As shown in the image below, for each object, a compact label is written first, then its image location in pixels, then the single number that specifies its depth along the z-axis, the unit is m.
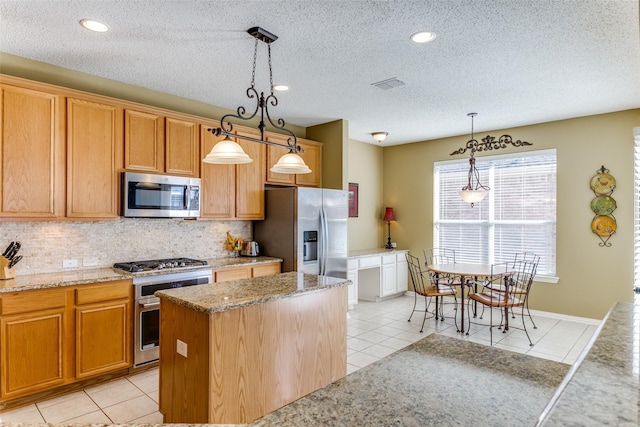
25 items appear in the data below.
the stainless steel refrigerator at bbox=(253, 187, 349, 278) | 4.49
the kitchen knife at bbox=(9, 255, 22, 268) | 2.91
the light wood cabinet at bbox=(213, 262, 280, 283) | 3.91
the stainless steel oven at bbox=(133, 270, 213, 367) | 3.30
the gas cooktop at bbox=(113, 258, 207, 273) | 3.39
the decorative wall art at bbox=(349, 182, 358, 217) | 6.37
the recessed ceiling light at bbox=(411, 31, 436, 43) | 2.68
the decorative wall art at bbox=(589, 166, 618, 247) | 4.63
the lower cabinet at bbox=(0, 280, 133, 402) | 2.70
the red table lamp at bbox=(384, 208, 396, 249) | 6.73
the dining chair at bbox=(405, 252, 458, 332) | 4.73
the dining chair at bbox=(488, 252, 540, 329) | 5.24
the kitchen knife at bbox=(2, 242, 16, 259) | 2.94
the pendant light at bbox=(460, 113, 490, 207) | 4.93
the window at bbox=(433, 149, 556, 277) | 5.23
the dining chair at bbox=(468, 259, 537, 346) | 4.30
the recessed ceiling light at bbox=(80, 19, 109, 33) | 2.56
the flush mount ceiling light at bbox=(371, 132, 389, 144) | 5.59
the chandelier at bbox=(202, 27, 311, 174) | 2.49
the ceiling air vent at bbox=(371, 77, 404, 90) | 3.62
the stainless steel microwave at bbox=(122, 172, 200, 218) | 3.48
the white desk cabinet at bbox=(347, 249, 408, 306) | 5.78
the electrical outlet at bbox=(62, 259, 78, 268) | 3.38
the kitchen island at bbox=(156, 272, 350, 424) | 2.10
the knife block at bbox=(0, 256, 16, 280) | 2.86
